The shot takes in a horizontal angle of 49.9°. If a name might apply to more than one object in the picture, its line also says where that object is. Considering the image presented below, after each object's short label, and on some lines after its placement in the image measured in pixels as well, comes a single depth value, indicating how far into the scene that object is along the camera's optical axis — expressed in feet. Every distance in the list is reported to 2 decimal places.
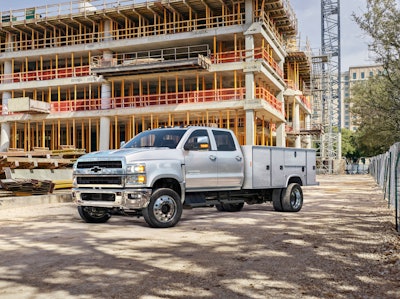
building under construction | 110.22
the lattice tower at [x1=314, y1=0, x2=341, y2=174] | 187.32
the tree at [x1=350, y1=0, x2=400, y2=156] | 53.52
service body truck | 29.94
